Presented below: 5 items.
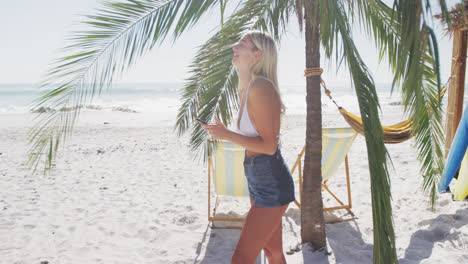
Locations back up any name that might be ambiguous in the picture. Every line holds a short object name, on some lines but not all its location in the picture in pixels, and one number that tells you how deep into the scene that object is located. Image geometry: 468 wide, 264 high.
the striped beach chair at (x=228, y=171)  3.69
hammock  3.45
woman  1.56
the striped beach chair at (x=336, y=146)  3.88
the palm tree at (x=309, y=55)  1.70
